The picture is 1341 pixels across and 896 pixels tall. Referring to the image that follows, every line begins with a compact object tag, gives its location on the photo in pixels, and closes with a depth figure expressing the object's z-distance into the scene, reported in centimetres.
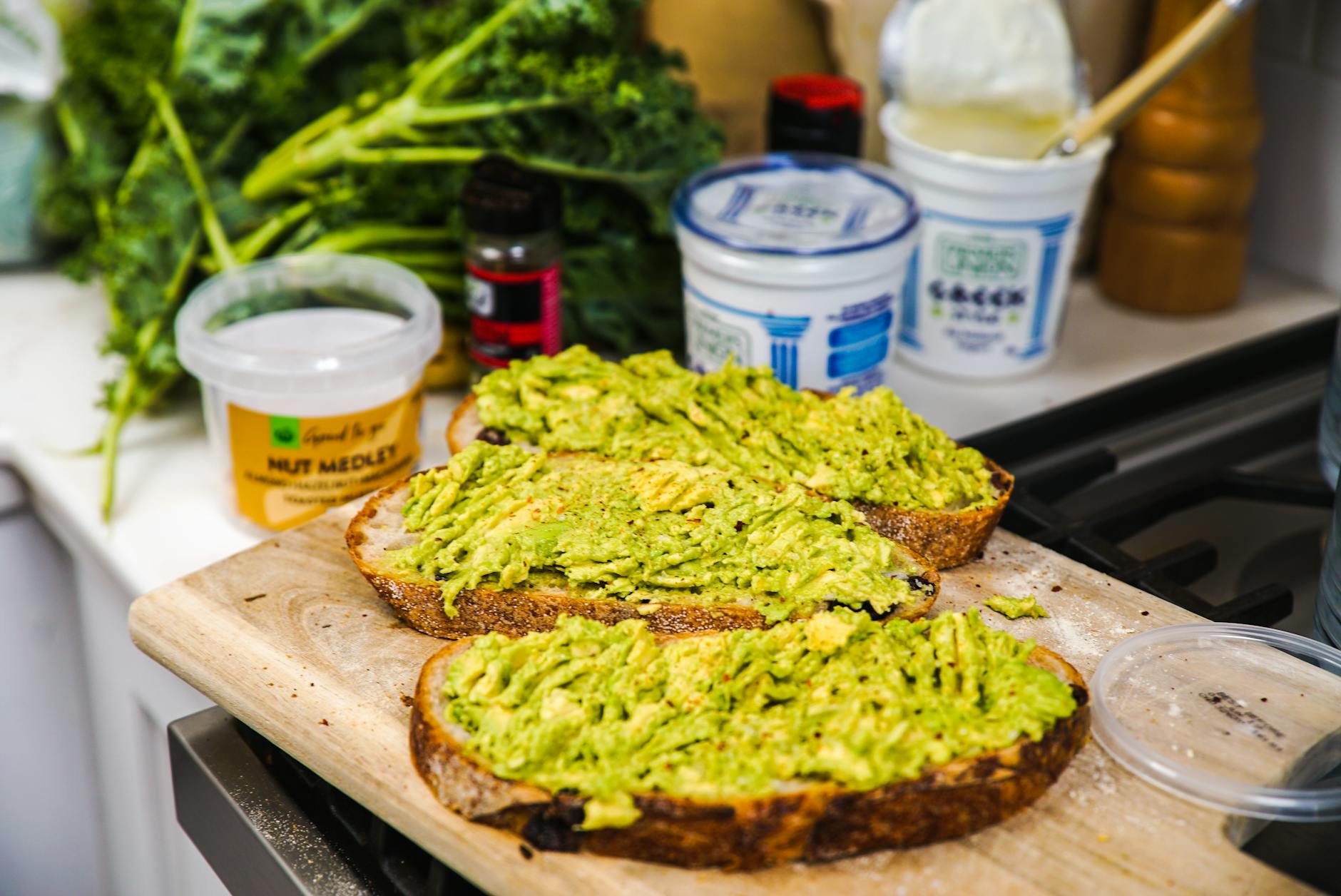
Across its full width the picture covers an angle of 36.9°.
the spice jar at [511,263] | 79
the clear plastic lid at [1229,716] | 62
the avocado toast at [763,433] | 71
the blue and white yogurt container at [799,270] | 78
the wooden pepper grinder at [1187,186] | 91
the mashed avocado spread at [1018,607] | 69
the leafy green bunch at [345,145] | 83
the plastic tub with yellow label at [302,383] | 75
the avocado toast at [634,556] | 67
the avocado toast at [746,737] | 60
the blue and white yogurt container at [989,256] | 84
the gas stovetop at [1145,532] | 65
